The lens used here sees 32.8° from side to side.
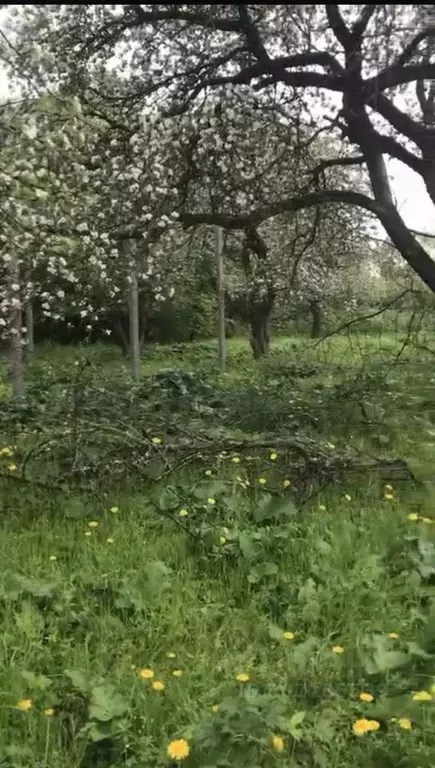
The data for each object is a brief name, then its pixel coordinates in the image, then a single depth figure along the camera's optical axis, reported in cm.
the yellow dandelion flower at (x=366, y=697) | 228
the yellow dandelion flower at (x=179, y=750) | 197
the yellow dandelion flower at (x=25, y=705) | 227
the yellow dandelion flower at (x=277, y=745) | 205
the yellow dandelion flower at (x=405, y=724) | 213
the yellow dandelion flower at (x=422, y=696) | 222
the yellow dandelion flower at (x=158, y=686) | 238
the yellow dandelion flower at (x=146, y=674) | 244
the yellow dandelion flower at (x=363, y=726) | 210
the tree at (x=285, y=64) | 620
